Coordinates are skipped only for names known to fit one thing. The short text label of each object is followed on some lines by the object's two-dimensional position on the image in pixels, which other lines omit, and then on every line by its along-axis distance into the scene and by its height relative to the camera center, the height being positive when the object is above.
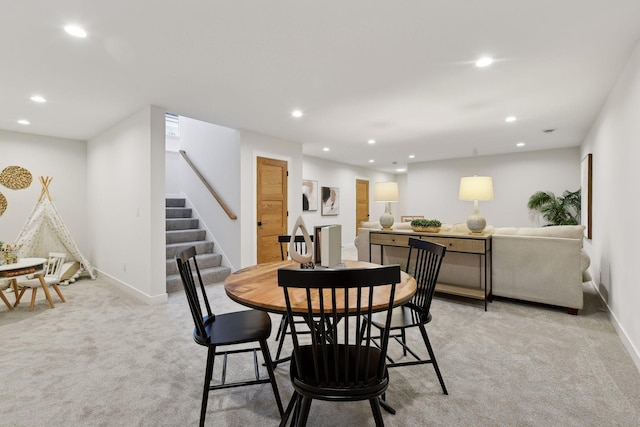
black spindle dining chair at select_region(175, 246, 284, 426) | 1.67 -0.68
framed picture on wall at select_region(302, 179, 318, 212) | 7.71 +0.39
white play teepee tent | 4.77 -0.38
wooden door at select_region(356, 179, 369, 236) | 9.59 +0.31
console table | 3.58 -0.43
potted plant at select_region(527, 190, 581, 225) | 6.60 +0.12
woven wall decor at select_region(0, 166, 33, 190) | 4.95 +0.52
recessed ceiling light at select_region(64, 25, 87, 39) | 2.19 +1.25
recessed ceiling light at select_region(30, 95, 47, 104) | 3.51 +1.25
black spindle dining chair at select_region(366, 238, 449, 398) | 1.95 -0.65
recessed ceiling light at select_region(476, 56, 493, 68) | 2.68 +1.29
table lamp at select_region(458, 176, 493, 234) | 3.72 +0.22
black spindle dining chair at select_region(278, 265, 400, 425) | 1.23 -0.60
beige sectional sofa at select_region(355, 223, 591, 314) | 3.30 -0.58
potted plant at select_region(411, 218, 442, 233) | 4.00 -0.18
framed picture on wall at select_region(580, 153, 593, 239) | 4.58 +0.31
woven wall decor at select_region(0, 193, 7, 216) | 4.93 +0.11
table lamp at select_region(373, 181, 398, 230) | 4.50 +0.22
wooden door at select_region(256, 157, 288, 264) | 5.20 +0.08
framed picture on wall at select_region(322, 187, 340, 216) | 8.28 +0.27
